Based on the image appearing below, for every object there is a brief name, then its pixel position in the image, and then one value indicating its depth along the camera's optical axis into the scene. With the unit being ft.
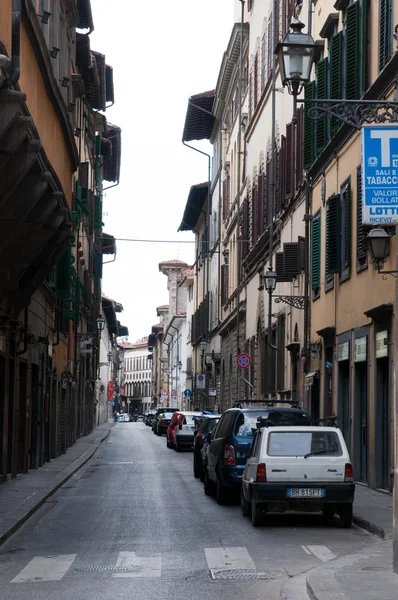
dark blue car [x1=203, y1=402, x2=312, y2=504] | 64.08
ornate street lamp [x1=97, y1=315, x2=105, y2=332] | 192.24
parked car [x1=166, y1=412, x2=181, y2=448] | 153.79
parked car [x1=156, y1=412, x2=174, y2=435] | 219.71
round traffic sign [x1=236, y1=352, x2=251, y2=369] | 128.16
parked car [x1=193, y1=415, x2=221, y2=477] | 90.84
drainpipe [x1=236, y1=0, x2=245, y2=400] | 164.96
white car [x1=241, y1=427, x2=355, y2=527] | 52.95
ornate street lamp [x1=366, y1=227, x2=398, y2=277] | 58.75
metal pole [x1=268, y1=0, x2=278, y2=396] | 120.78
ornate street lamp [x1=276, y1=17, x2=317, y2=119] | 43.60
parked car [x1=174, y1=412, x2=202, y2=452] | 147.33
